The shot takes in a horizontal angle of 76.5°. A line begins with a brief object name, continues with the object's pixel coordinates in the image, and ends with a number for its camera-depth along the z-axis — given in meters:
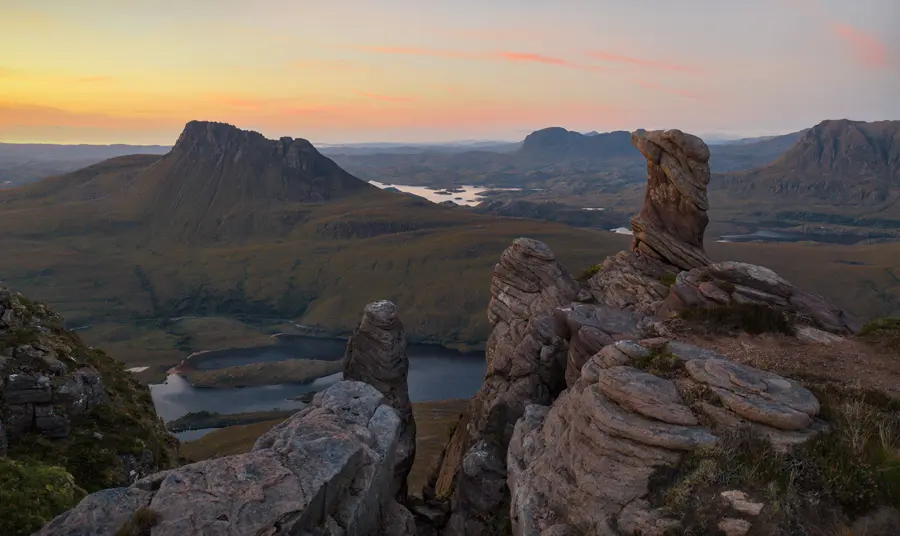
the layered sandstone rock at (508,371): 34.84
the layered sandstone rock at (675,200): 45.00
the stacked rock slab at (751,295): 33.03
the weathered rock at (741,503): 17.31
